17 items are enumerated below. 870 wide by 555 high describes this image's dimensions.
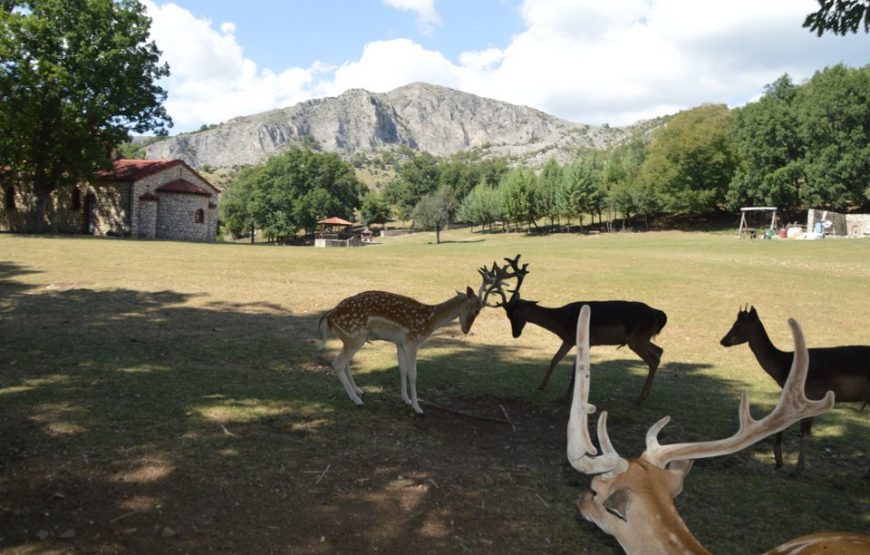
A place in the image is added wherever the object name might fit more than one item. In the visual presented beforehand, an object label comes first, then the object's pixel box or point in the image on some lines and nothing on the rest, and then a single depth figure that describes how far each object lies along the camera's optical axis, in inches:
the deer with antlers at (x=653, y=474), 109.0
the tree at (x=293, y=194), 4042.8
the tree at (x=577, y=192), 3457.2
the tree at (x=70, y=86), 1573.6
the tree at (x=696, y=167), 3174.2
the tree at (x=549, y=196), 3639.5
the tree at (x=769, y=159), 2810.0
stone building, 2020.2
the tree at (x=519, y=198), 3664.6
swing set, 2894.7
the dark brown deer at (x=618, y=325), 385.4
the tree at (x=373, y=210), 5128.0
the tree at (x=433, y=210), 3166.8
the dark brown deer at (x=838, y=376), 285.3
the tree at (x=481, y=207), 4065.0
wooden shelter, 2615.7
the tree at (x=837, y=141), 2628.0
